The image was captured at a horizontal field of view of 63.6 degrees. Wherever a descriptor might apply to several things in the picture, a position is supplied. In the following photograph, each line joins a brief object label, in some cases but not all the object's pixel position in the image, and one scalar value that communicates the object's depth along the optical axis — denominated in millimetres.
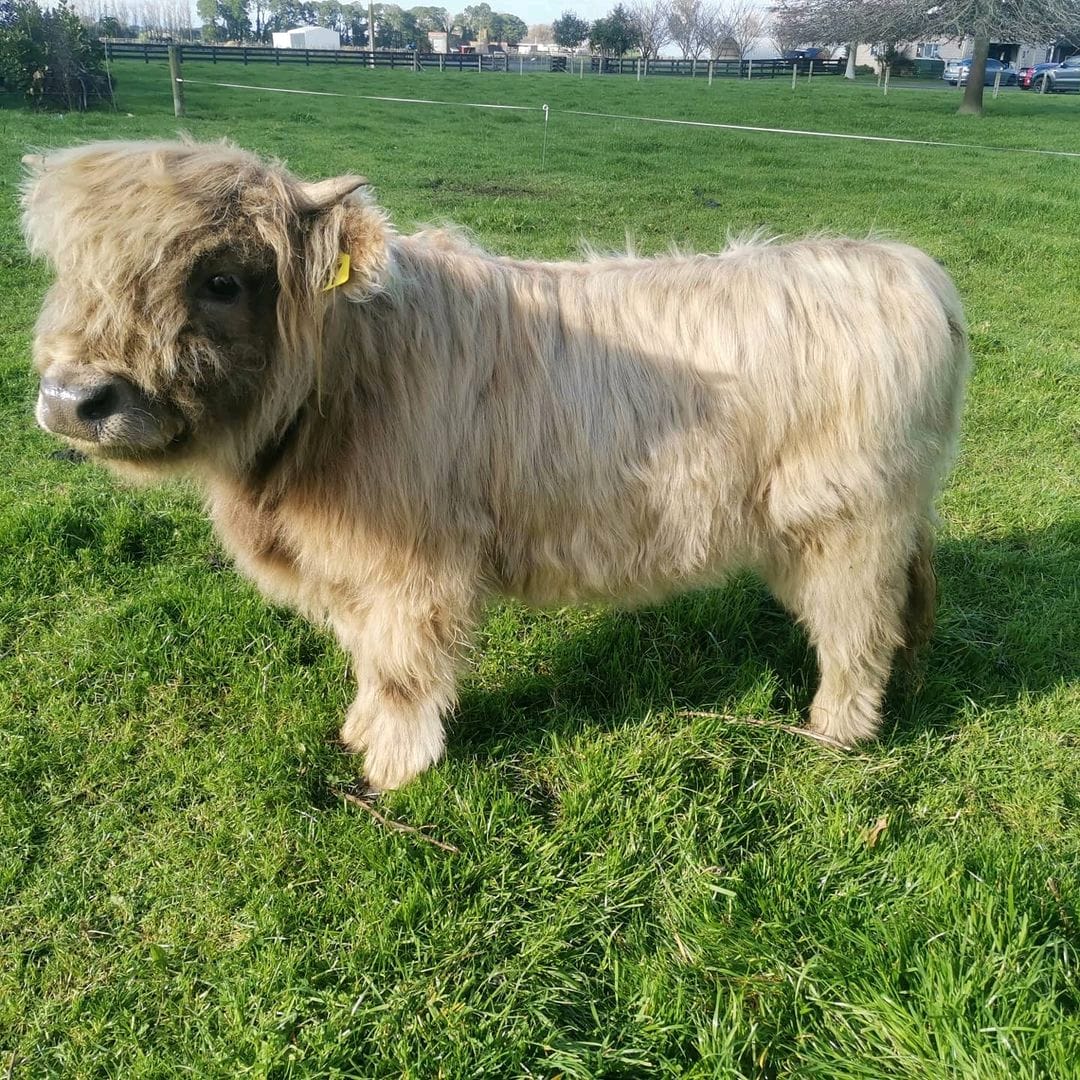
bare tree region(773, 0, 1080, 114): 33500
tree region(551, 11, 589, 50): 92688
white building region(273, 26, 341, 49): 94062
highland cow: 2631
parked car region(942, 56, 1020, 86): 52062
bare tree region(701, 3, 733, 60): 73938
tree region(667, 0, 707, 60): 74750
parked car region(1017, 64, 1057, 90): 48344
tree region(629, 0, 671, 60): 73688
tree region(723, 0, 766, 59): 74019
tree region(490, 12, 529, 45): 127062
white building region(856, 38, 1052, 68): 61844
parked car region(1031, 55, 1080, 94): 45906
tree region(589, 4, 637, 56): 68812
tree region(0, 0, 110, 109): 22531
